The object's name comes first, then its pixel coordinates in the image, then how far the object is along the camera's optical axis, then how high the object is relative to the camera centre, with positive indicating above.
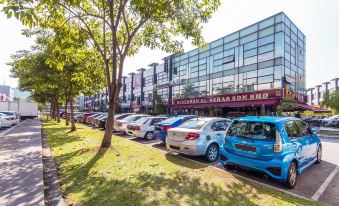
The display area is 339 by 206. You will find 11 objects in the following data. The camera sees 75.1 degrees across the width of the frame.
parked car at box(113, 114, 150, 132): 14.88 -1.06
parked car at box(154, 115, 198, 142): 10.40 -0.81
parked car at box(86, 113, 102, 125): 22.56 -1.29
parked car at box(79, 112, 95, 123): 26.04 -1.25
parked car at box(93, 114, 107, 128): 19.59 -1.15
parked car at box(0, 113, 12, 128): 17.33 -1.21
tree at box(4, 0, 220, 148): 8.27 +3.73
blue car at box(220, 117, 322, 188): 5.14 -0.96
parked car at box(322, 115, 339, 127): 30.88 -1.62
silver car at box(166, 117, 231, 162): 7.44 -1.04
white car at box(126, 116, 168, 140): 12.27 -1.14
